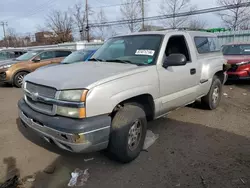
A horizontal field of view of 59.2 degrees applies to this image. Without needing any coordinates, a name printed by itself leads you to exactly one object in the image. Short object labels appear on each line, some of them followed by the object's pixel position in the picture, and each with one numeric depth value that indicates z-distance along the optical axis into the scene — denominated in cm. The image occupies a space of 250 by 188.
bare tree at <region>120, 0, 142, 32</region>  2918
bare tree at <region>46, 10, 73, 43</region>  3956
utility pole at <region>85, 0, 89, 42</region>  2798
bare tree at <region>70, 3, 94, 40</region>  3681
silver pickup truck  252
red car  809
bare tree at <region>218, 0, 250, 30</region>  2766
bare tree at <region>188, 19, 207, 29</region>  3154
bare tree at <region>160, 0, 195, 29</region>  2770
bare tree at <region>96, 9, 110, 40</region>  3016
